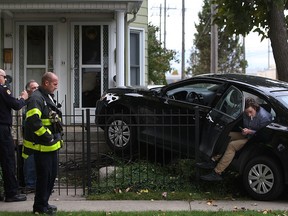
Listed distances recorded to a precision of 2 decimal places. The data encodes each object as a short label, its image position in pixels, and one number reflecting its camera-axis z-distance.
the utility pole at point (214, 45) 23.02
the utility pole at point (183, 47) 45.48
